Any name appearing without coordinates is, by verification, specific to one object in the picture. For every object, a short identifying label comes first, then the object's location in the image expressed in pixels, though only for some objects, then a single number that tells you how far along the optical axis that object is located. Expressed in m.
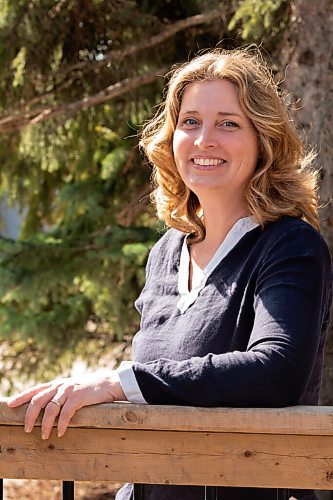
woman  2.38
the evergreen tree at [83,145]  5.44
